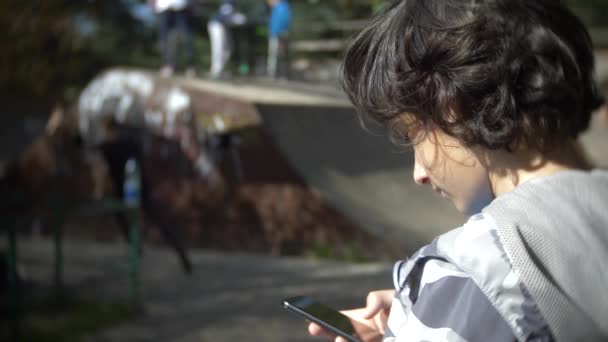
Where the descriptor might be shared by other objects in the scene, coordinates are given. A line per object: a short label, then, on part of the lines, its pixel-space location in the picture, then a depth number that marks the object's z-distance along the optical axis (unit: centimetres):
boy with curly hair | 100
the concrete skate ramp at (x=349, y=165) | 532
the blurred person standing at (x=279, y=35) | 680
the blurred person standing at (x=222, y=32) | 695
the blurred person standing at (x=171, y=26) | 673
